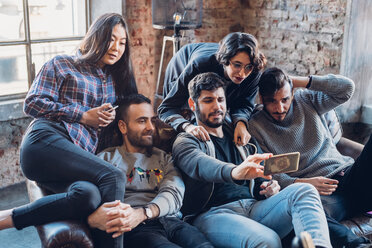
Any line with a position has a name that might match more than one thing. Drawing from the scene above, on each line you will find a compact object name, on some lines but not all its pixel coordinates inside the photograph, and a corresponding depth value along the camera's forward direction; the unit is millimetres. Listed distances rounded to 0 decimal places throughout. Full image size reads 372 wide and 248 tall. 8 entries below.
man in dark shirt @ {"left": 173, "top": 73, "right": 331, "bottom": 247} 2240
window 3779
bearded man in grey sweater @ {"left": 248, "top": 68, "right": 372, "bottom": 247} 2729
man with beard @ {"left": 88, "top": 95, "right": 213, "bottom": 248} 2211
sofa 2064
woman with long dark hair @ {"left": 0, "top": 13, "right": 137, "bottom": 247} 2188
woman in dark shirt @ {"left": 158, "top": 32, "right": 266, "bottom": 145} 2709
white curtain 3916
